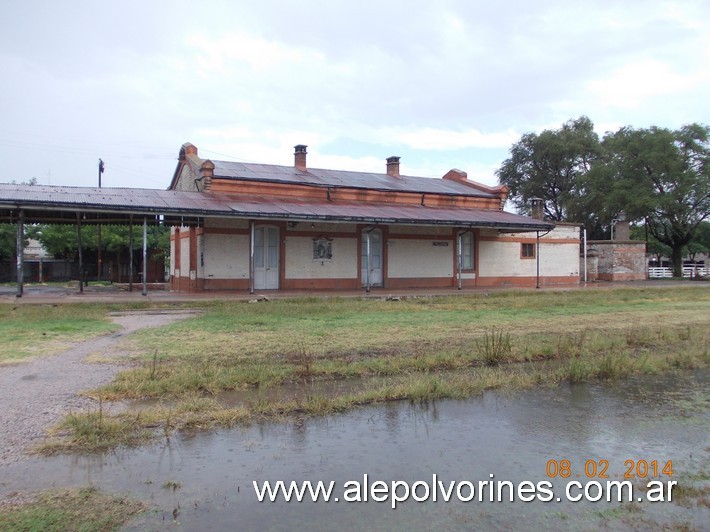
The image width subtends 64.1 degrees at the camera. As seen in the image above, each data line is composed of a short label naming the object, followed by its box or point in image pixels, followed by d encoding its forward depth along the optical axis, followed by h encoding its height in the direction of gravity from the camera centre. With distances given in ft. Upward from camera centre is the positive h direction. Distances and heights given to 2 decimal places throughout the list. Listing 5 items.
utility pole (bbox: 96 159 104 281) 135.19 +23.22
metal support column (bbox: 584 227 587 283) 94.64 +1.50
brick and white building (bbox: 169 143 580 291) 66.85 +4.19
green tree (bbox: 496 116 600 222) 155.43 +29.18
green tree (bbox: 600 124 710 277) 110.11 +17.63
